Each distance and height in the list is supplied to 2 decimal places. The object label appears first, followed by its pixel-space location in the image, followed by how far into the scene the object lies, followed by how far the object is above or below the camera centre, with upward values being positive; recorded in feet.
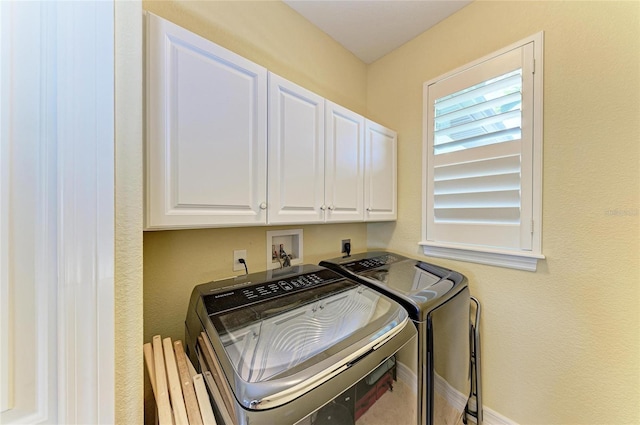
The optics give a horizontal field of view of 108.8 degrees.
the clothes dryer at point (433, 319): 3.17 -1.70
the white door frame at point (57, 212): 1.47 -0.02
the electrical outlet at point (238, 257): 4.18 -0.86
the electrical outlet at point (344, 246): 6.17 -0.94
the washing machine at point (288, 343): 1.86 -1.38
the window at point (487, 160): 4.08 +1.05
